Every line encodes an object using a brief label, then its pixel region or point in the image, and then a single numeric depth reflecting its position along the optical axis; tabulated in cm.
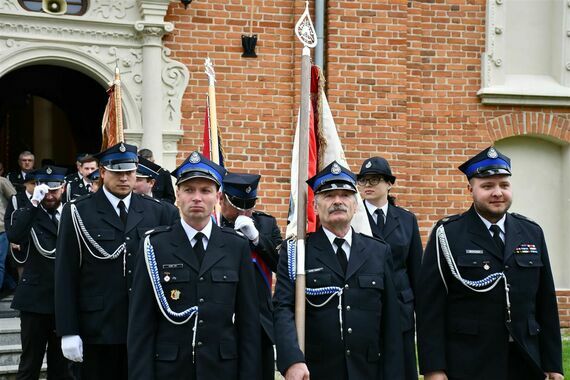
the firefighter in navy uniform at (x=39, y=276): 727
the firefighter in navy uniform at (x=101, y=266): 599
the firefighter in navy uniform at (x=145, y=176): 734
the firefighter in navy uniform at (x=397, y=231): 662
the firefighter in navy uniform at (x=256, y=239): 592
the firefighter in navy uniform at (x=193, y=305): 480
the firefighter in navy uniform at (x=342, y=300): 496
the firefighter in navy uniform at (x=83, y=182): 888
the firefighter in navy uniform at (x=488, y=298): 516
